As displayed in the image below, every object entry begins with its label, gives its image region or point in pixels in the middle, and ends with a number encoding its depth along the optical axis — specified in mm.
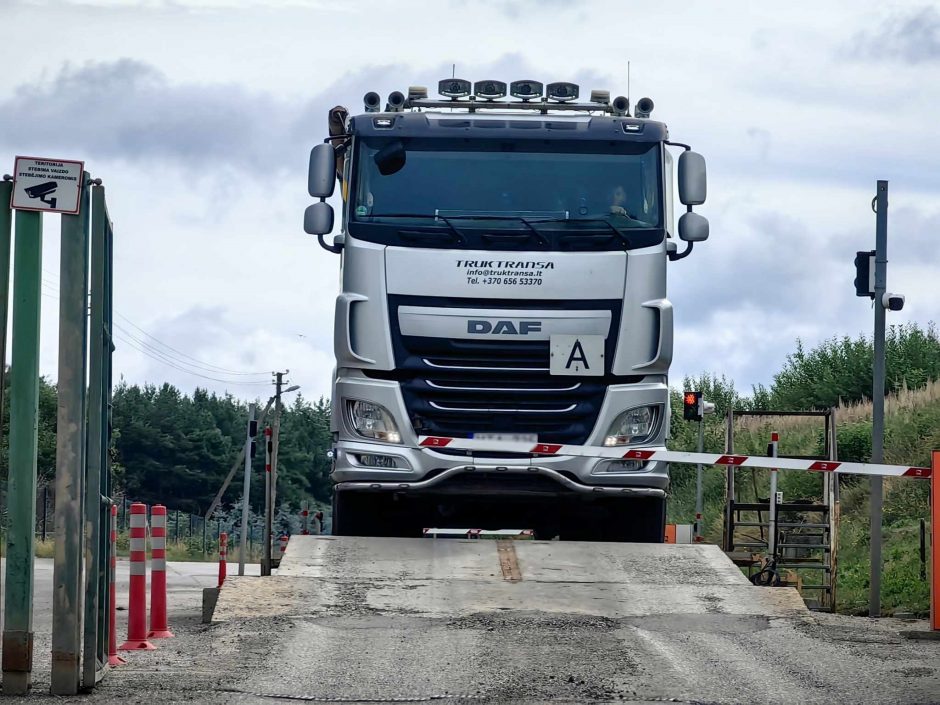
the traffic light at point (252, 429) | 38656
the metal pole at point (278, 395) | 47312
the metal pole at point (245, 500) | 36688
